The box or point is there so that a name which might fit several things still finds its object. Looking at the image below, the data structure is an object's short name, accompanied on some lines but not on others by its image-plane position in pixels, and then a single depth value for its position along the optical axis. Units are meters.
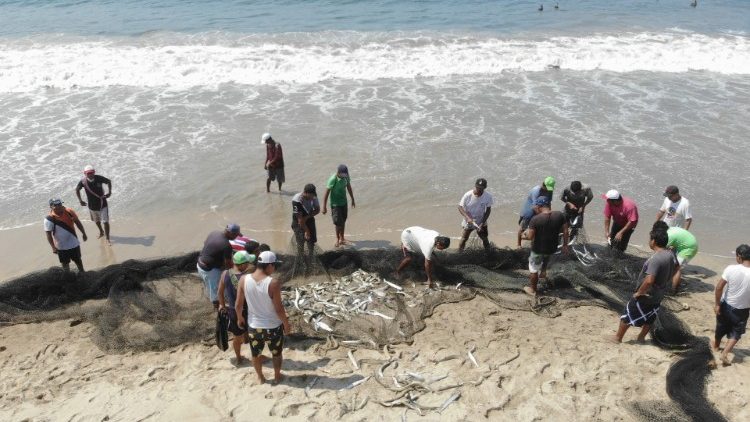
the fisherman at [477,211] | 8.70
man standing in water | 10.87
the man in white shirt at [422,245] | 7.25
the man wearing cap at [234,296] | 5.79
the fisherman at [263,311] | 5.38
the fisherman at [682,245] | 7.52
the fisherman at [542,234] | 7.43
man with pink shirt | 8.26
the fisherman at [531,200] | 8.59
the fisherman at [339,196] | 9.14
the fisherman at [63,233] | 8.02
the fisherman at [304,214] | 8.41
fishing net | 6.80
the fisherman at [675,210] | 8.13
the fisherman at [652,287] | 5.97
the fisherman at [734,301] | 5.77
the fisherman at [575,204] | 8.80
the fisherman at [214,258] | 6.50
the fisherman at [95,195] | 9.39
